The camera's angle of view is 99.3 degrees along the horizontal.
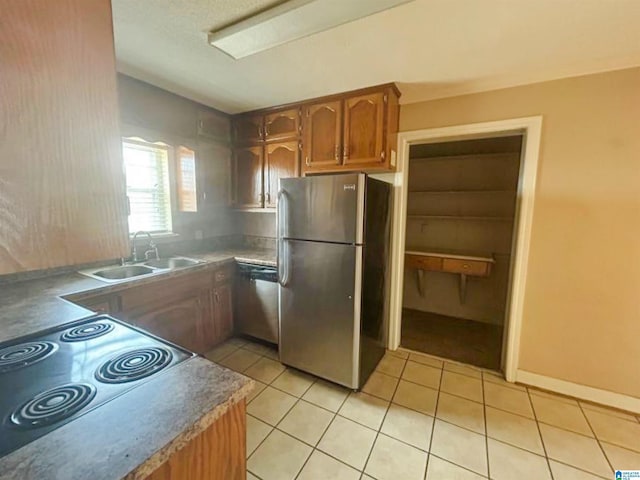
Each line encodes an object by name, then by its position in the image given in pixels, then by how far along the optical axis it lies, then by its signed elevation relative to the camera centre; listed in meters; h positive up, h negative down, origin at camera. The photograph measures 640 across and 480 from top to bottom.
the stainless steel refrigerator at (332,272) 1.93 -0.47
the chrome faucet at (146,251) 2.33 -0.35
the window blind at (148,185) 2.36 +0.21
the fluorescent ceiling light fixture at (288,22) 1.17 +0.90
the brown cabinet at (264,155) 2.62 +0.56
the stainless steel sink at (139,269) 2.00 -0.48
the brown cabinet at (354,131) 2.17 +0.67
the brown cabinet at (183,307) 1.79 -0.75
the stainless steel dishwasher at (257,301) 2.49 -0.87
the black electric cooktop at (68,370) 0.61 -0.48
